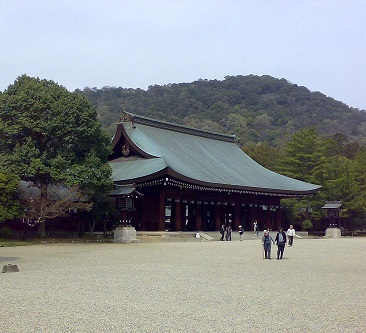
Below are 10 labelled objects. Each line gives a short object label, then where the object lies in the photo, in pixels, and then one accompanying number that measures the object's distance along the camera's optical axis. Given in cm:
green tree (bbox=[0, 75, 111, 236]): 2723
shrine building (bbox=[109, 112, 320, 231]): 3394
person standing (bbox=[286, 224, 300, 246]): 2758
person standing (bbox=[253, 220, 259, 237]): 3902
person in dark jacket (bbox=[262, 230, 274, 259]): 1945
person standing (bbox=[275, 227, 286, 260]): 1944
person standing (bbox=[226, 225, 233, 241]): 3341
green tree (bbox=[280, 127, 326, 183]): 4919
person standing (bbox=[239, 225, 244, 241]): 3327
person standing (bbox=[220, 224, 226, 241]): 3300
